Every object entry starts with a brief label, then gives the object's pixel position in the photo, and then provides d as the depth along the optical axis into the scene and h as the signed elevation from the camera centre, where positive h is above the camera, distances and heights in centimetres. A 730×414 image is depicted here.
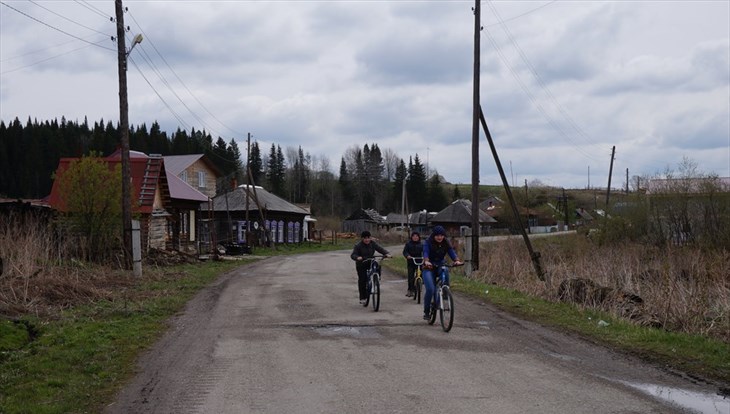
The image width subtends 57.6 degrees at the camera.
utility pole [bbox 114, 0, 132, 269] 2167 +283
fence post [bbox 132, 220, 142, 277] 2030 -110
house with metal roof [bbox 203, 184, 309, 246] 5216 -10
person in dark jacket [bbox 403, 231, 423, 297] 1475 -75
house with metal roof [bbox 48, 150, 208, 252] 3197 +81
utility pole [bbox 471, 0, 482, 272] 2377 +278
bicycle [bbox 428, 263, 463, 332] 1082 -151
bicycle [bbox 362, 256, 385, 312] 1360 -144
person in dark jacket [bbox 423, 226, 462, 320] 1163 -77
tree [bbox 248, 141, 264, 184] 12606 +999
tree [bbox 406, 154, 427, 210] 12150 +472
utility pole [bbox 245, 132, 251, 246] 4518 +303
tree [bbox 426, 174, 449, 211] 12138 +285
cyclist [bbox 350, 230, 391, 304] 1434 -89
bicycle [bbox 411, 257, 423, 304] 1410 -157
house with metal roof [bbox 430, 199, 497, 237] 8712 -52
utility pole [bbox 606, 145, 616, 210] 6149 +398
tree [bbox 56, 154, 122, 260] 2255 +48
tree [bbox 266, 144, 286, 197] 12350 +852
